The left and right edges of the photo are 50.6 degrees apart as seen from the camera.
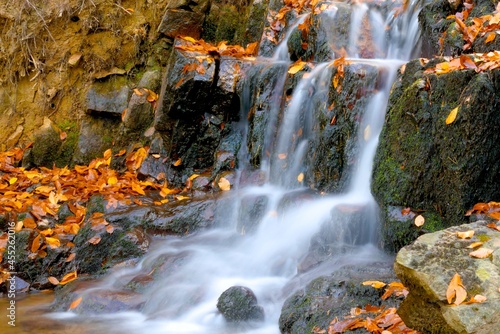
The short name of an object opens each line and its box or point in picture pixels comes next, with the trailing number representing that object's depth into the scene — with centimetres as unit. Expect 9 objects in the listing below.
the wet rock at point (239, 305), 383
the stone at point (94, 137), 824
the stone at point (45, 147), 828
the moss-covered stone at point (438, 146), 372
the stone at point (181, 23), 825
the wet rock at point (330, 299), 338
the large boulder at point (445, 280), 252
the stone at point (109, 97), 829
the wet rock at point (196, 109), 687
